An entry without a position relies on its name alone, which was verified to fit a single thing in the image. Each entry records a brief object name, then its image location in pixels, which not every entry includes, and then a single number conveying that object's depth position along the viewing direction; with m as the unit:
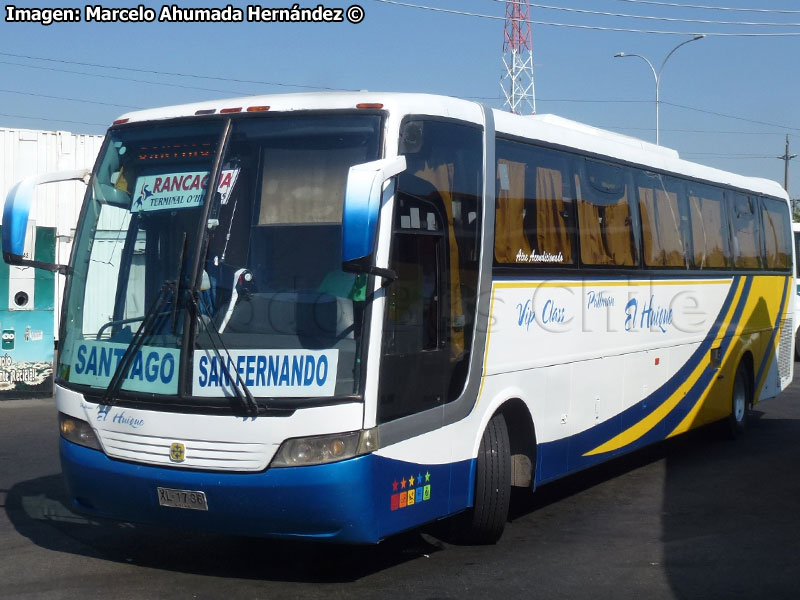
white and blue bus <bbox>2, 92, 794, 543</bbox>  6.23
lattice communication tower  44.66
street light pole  33.62
